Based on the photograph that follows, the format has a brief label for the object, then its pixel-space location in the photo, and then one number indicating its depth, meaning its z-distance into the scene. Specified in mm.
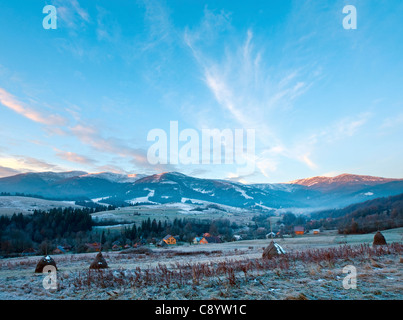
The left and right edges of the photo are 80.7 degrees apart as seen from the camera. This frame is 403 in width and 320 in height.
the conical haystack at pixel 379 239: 25344
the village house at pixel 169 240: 92312
